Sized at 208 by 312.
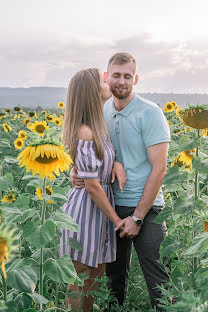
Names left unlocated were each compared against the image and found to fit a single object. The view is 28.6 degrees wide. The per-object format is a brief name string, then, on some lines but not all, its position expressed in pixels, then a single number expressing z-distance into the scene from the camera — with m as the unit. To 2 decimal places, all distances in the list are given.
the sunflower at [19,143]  5.82
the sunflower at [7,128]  7.28
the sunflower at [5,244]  0.77
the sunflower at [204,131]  1.85
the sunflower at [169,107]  7.98
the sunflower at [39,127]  5.52
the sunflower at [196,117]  1.71
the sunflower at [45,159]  1.61
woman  2.20
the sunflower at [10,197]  3.04
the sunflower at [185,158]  2.57
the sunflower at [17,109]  9.12
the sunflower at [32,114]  8.48
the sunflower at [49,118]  7.81
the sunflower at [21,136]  6.05
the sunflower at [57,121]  7.49
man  2.27
